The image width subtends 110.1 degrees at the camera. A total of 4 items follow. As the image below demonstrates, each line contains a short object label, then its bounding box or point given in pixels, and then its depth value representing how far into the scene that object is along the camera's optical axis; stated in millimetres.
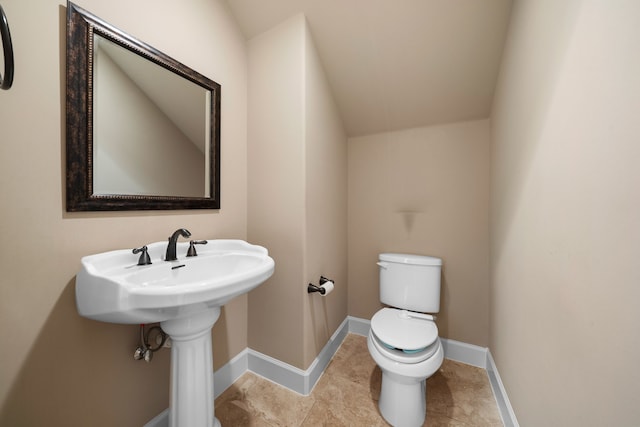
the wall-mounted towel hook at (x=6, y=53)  490
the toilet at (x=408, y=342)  1075
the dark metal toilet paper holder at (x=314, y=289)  1304
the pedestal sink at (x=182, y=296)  623
